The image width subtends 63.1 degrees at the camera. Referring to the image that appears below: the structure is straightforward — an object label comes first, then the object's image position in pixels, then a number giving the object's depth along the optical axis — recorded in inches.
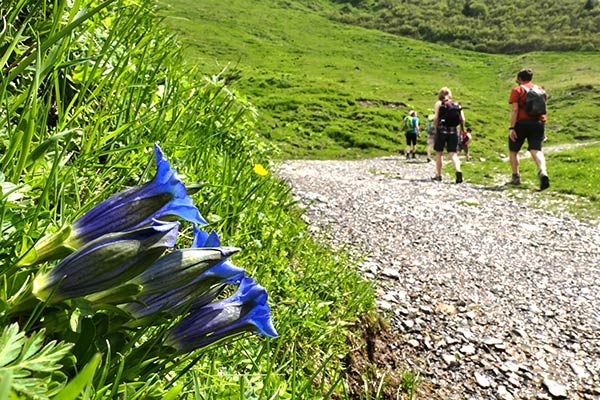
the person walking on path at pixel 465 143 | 826.2
